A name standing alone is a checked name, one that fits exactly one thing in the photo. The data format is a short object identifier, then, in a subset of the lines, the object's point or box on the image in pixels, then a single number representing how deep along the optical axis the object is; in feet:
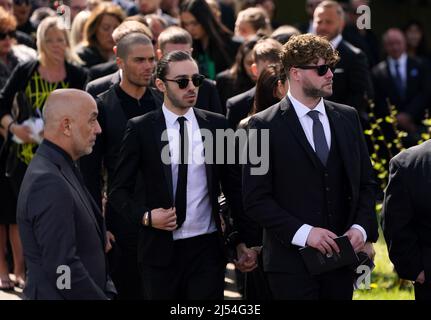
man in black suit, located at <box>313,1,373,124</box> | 33.32
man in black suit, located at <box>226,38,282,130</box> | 26.58
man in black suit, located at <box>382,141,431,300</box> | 19.15
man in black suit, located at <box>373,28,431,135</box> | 45.14
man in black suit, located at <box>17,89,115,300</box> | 16.47
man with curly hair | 19.83
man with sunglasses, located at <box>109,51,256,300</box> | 21.54
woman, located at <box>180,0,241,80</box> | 34.73
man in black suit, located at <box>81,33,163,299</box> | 24.49
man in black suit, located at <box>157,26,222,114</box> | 26.32
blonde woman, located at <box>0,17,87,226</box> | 29.66
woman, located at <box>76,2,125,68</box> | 33.55
